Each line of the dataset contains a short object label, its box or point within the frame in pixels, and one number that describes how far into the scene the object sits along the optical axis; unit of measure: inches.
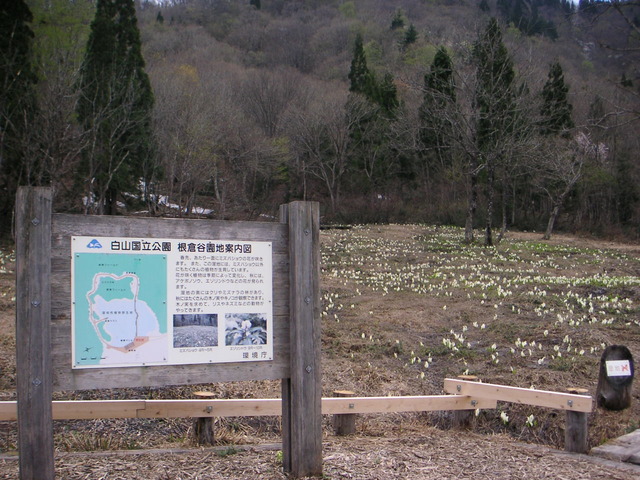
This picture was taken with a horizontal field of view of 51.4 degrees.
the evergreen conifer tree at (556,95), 1665.8
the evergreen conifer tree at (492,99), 1109.1
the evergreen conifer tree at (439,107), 1147.0
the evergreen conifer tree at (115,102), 1074.7
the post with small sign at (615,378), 299.7
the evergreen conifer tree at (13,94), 916.0
